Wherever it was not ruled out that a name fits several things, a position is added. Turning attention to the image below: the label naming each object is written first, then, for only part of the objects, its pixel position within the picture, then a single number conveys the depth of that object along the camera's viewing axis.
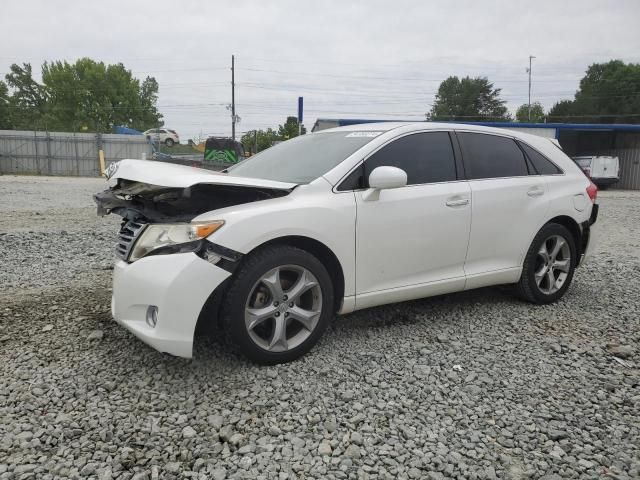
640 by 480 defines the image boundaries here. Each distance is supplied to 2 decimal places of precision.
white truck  24.69
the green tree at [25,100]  67.12
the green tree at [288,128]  45.95
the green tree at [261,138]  44.50
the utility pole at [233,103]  41.22
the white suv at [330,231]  2.97
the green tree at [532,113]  84.62
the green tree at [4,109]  63.78
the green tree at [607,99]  70.69
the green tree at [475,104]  86.19
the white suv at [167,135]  40.30
